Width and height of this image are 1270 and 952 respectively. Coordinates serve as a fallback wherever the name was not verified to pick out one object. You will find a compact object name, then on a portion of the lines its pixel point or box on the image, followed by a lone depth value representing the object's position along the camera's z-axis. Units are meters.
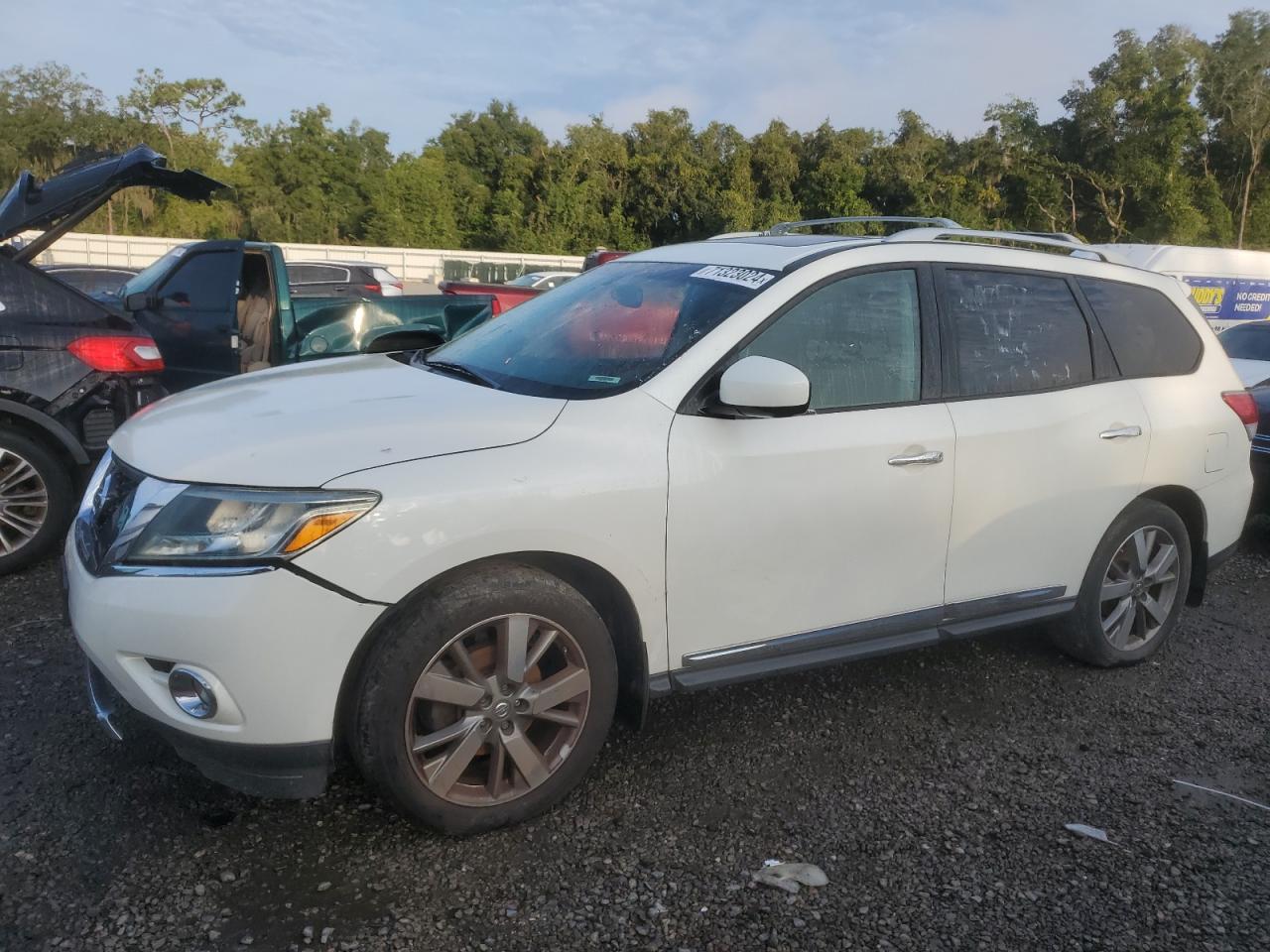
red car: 13.38
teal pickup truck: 7.33
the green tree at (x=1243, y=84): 48.81
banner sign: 18.75
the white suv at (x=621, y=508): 2.46
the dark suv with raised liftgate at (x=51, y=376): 4.82
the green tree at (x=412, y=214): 50.16
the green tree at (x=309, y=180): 52.38
